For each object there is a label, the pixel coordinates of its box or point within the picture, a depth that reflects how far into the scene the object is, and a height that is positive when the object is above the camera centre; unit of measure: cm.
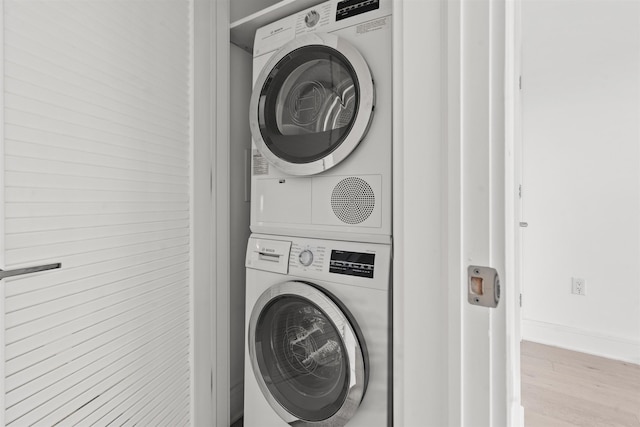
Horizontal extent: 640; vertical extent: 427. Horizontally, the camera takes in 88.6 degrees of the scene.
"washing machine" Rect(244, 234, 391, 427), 110 -46
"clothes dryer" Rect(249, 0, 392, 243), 112 +34
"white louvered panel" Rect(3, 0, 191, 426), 77 +1
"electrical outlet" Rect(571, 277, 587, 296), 228 -53
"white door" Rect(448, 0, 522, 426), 69 +4
